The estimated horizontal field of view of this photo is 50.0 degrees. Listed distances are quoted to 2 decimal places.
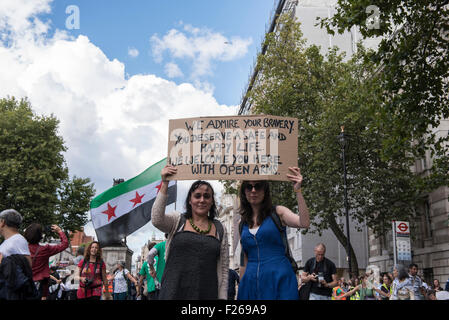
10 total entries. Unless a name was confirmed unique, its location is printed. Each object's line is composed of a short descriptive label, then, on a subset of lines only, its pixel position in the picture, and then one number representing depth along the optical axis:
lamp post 22.17
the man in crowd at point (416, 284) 10.41
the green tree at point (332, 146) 26.27
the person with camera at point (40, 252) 7.32
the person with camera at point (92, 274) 8.83
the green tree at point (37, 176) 33.25
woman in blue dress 4.20
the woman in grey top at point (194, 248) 4.10
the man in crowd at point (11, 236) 5.30
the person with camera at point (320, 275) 8.12
